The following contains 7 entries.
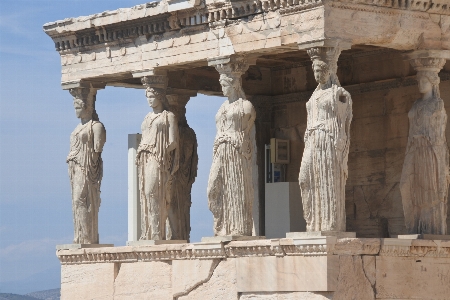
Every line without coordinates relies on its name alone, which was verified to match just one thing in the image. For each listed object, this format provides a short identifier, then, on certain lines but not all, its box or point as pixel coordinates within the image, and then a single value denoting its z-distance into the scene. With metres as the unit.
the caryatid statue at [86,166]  24.03
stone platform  20.41
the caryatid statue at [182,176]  24.11
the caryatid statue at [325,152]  20.56
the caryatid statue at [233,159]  21.66
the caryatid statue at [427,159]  21.56
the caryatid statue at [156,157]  22.89
